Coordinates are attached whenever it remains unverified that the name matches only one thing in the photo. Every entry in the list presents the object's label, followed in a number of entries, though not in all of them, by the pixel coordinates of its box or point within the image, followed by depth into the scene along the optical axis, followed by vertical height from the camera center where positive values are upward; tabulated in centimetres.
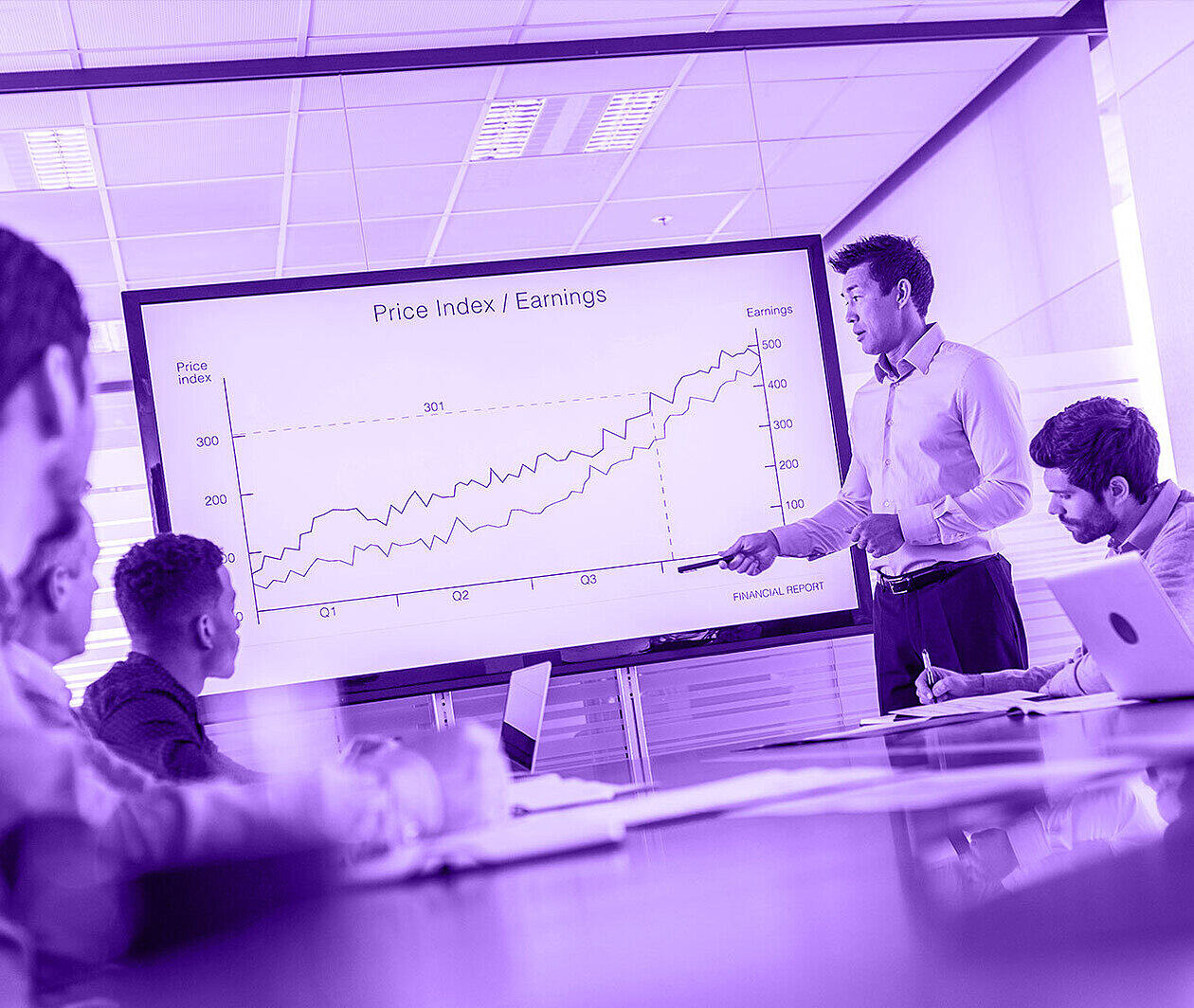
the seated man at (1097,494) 220 -10
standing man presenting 296 -6
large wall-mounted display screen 326 +23
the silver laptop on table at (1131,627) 166 -27
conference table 50 -21
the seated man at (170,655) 186 -13
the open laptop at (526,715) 234 -38
